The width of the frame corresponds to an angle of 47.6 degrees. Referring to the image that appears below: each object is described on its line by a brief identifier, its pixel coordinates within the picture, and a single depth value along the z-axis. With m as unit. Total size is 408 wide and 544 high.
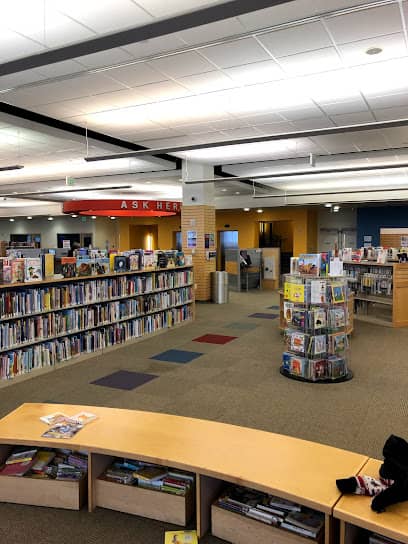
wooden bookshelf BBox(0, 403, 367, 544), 2.65
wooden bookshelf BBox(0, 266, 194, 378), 6.24
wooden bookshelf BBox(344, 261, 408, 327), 10.03
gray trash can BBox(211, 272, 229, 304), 13.48
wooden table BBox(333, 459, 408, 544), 2.21
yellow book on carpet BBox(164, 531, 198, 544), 2.89
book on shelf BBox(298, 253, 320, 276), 6.20
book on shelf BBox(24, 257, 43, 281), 6.30
